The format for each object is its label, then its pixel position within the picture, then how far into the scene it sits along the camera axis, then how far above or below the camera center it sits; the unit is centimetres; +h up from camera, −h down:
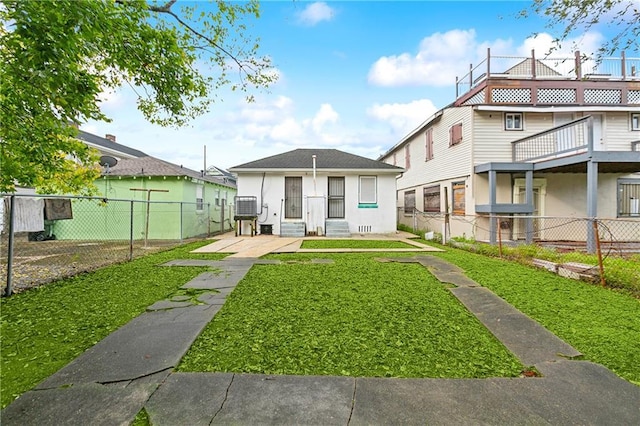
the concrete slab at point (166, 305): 369 -114
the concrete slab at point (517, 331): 258 -115
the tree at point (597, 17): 356 +239
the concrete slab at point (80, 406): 169 -115
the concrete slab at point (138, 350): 217 -115
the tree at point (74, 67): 274 +163
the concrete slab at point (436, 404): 174 -116
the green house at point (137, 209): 1141 +15
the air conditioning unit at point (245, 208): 1214 +22
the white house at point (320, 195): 1255 +80
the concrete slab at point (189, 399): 173 -116
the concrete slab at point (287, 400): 174 -116
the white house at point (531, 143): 1041 +257
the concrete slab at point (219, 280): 473 -111
